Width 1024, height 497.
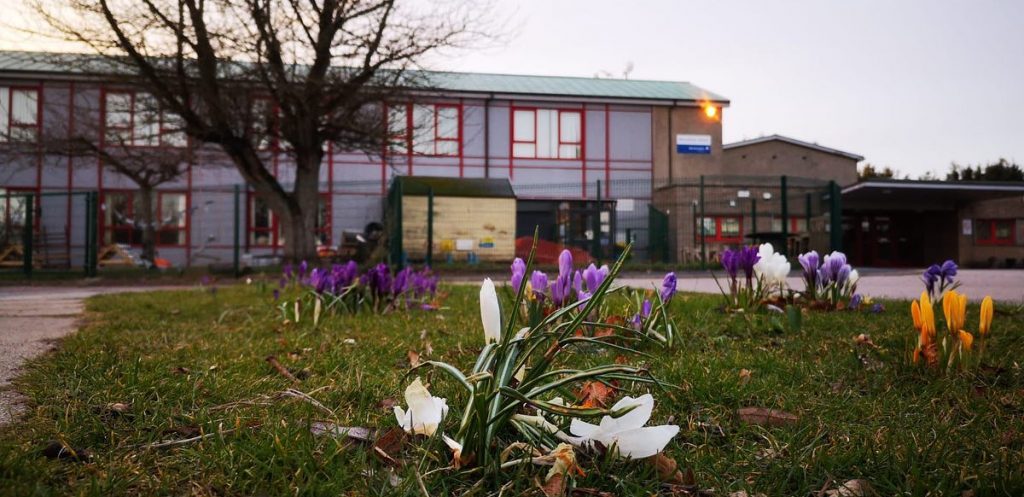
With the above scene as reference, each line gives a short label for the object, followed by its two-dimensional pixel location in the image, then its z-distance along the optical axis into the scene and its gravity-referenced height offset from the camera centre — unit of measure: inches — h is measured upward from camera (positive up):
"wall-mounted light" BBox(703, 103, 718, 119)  995.9 +225.9
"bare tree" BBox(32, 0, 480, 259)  441.4 +138.4
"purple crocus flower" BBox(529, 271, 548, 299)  95.1 -5.0
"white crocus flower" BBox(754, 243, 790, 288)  137.6 -3.6
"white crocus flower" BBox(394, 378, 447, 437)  47.2 -12.8
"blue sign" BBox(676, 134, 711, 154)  987.3 +171.4
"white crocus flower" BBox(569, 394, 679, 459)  44.1 -13.4
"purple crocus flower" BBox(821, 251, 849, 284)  142.2 -3.0
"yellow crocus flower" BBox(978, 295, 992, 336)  78.5 -8.0
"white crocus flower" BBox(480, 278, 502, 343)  50.9 -5.5
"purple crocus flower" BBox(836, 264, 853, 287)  145.1 -5.6
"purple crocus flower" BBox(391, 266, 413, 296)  175.4 -9.5
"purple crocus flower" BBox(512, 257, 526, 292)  84.0 -2.9
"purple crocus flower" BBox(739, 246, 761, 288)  131.8 -1.7
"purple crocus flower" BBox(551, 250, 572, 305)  82.6 -4.8
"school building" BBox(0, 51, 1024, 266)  822.5 +109.7
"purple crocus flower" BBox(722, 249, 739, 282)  137.6 -2.5
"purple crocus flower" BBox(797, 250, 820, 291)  146.3 -3.8
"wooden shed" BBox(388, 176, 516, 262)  612.4 +29.0
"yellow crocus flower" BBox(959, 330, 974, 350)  77.7 -11.0
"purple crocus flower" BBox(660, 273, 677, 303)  107.0 -6.1
